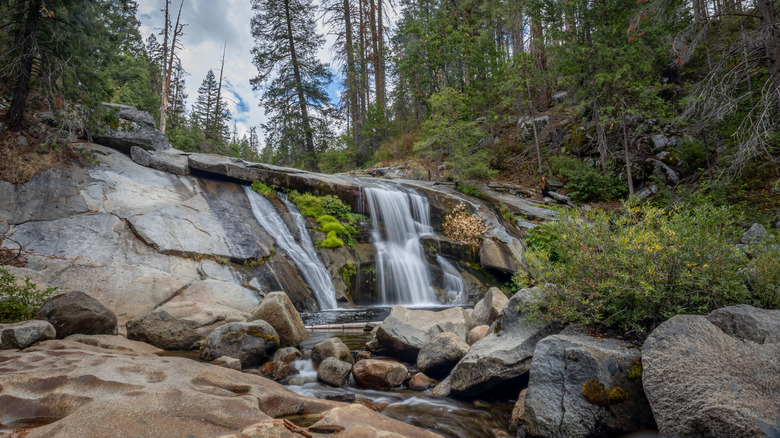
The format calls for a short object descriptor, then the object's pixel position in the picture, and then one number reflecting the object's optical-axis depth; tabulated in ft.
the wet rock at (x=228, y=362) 15.79
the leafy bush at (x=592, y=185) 52.60
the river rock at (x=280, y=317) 20.35
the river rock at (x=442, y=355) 16.61
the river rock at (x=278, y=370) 16.47
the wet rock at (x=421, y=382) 15.64
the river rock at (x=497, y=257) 38.17
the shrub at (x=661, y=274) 11.30
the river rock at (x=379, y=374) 15.79
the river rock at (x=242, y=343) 17.22
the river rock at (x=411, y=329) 19.03
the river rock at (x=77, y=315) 16.28
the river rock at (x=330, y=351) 17.89
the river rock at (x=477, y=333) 18.99
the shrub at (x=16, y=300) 16.46
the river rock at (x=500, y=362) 13.51
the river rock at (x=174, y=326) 18.72
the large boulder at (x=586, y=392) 10.24
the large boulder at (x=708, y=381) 8.18
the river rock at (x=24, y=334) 13.21
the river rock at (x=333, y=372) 15.94
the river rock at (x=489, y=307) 21.07
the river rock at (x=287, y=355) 17.85
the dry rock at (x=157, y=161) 39.83
